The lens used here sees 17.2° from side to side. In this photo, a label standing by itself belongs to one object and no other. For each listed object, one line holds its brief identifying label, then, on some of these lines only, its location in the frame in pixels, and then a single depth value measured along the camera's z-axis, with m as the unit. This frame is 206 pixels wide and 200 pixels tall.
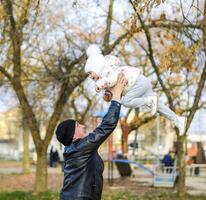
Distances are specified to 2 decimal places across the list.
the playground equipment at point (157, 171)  25.36
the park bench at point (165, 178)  25.24
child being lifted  7.13
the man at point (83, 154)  6.38
